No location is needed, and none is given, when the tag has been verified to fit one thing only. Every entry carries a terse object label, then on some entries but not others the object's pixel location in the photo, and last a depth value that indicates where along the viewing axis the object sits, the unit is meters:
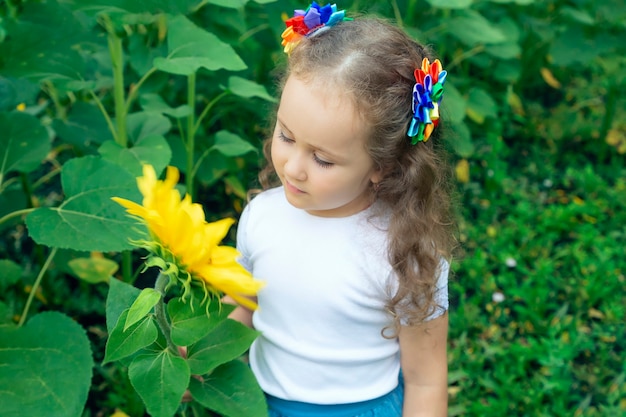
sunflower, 1.00
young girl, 1.25
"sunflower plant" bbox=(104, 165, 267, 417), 1.01
